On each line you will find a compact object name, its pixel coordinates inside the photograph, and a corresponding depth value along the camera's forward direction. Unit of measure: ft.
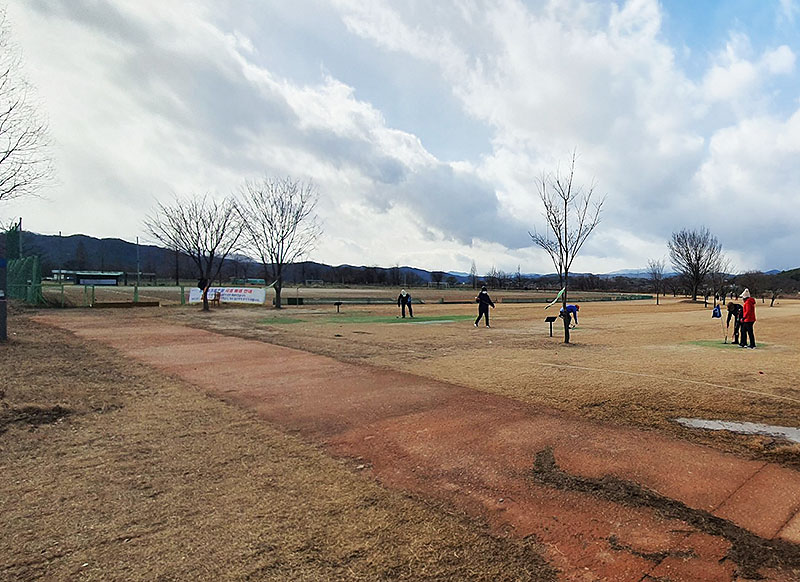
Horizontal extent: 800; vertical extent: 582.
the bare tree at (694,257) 191.31
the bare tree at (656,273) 277.44
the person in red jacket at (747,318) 42.50
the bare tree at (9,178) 44.39
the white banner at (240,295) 102.32
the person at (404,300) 75.05
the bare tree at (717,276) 207.35
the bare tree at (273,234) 100.68
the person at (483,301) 61.77
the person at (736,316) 45.34
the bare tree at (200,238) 98.74
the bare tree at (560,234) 47.32
